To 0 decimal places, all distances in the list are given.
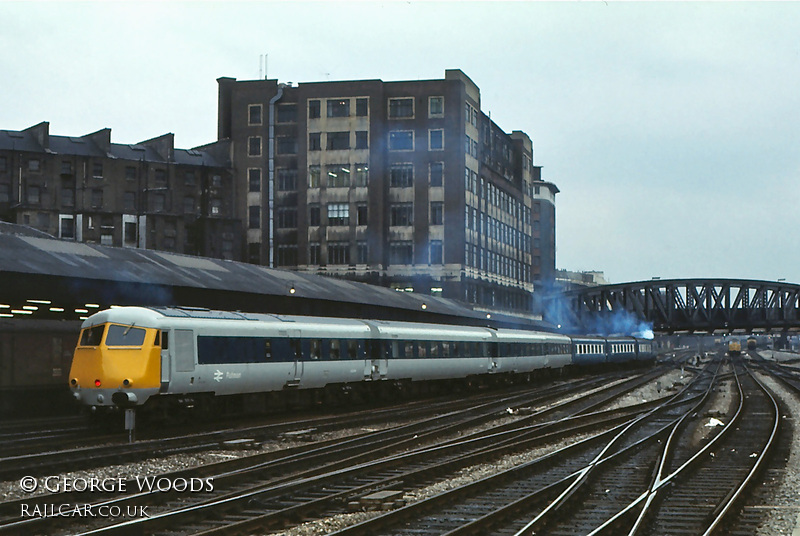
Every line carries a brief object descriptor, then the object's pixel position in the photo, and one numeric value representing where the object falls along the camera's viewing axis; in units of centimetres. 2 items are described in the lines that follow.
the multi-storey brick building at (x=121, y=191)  9488
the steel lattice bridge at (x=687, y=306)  12275
